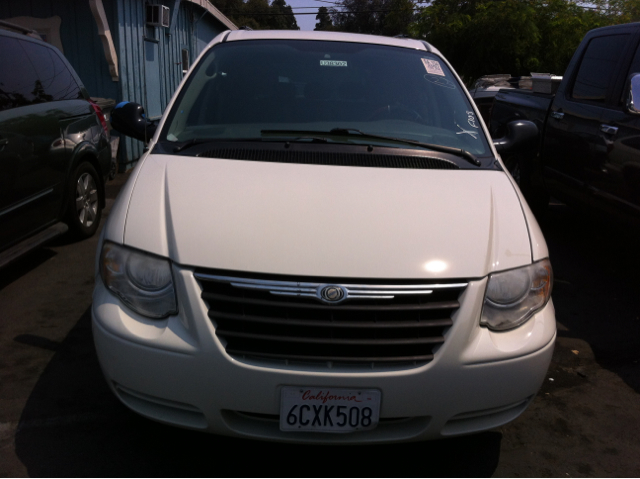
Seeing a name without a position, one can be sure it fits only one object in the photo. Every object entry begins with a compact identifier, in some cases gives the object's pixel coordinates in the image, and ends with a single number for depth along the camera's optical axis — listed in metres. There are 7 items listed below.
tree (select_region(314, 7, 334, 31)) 80.82
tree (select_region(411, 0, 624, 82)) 19.44
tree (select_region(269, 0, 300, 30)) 61.56
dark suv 4.47
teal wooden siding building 9.34
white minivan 2.28
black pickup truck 4.59
